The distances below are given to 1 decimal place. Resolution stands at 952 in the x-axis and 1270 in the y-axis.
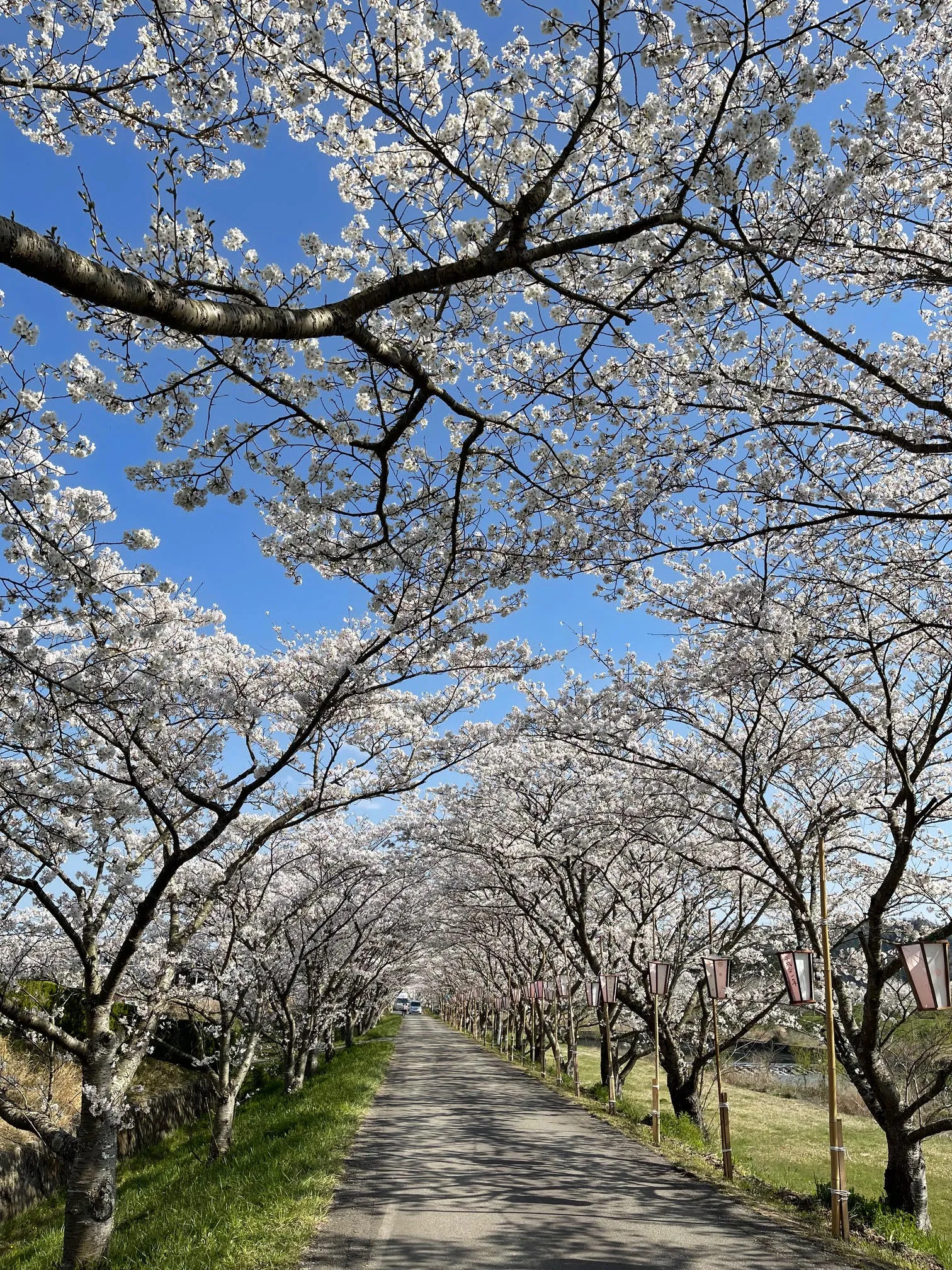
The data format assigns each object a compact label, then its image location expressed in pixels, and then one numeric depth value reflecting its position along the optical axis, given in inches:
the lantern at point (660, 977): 415.2
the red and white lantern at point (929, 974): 227.3
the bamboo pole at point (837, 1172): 245.1
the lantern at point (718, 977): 347.9
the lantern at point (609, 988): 477.7
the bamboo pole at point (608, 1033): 486.0
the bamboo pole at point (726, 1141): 313.9
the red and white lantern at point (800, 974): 275.1
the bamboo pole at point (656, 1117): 380.2
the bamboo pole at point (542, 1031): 823.4
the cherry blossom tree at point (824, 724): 273.3
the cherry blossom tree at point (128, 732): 188.1
